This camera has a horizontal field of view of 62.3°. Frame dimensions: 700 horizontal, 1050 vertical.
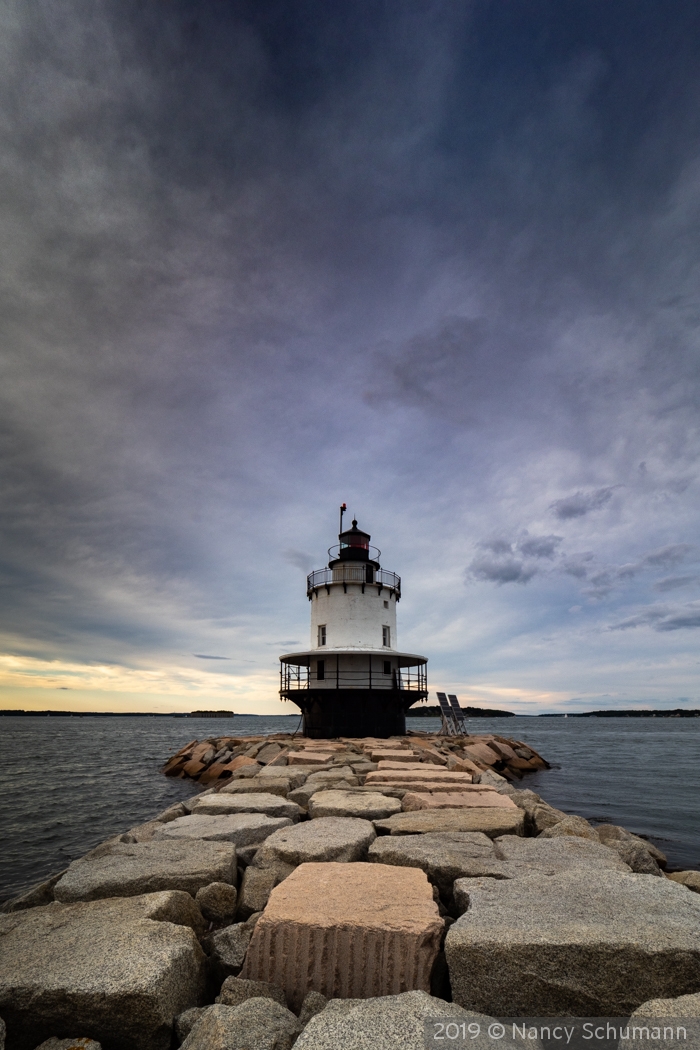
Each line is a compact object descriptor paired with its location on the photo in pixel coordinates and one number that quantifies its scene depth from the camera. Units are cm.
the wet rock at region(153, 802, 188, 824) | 648
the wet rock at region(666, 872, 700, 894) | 401
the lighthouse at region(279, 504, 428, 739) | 1895
